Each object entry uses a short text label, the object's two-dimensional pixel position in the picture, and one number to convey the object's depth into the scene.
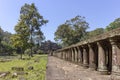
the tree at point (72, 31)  22.59
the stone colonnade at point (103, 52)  3.03
